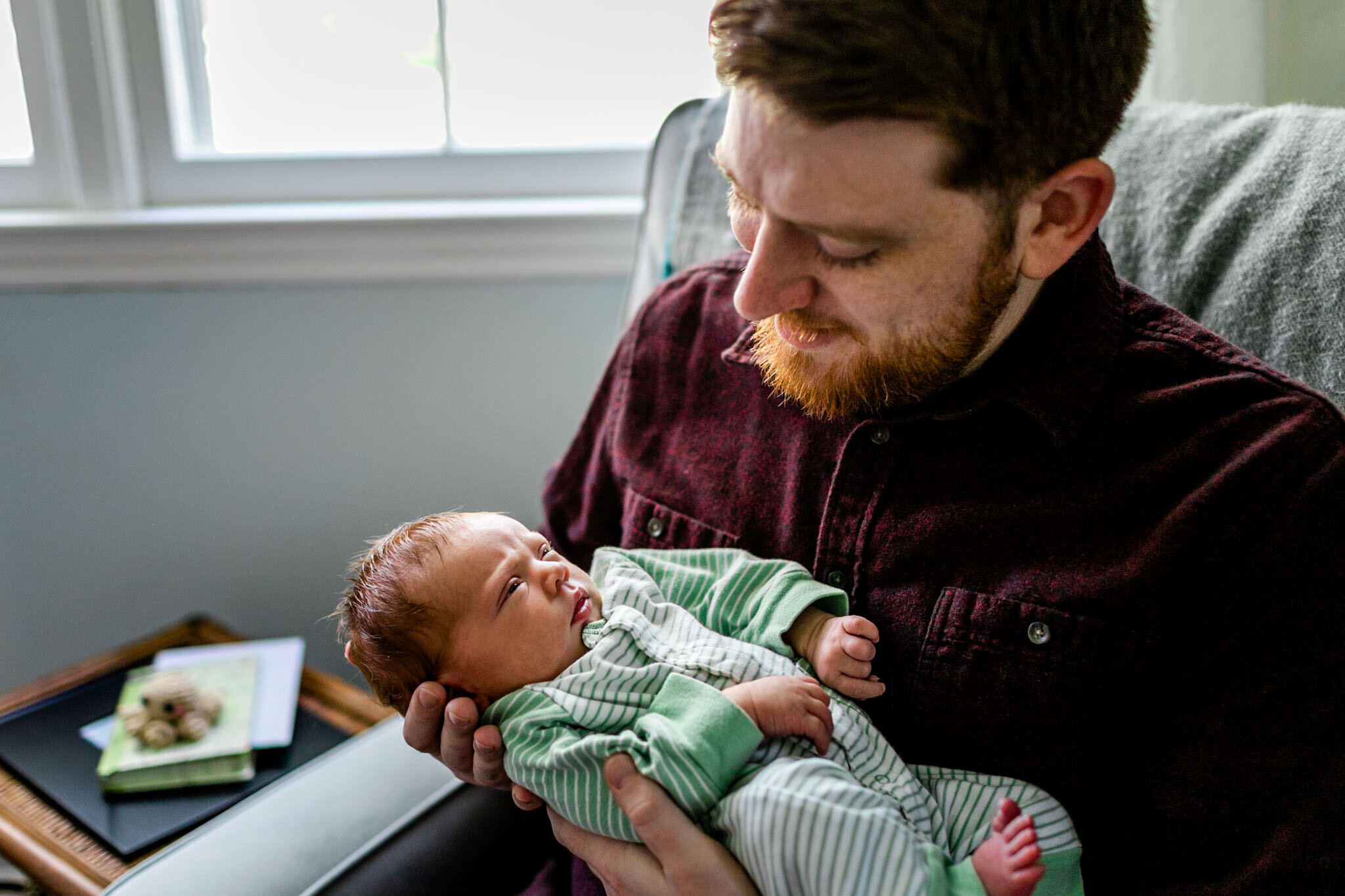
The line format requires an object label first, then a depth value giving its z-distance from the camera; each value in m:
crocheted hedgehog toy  1.35
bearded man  0.77
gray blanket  0.95
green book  1.31
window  1.80
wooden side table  1.18
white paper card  1.42
